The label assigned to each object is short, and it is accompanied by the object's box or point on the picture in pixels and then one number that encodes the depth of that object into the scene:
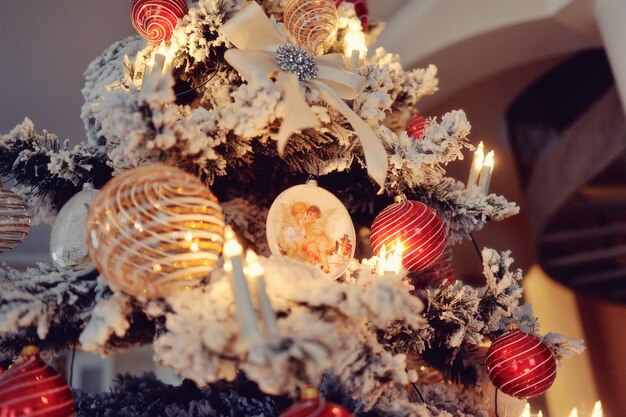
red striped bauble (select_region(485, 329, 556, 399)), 0.72
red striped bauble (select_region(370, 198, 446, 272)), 0.72
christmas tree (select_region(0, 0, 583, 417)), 0.51
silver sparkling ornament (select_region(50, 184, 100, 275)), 0.72
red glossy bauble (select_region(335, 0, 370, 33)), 1.03
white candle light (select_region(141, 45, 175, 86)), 0.58
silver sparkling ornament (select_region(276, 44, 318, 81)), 0.71
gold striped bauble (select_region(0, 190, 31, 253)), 0.73
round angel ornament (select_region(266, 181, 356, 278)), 0.70
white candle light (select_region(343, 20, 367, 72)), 0.80
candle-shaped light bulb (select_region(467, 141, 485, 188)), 0.84
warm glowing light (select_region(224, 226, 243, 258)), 0.48
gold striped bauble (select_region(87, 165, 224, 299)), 0.52
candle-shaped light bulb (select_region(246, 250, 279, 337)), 0.48
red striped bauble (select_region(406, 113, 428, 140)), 0.95
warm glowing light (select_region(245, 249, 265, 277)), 0.49
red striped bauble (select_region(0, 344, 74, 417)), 0.55
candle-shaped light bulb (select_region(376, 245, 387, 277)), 0.66
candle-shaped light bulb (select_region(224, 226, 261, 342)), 0.47
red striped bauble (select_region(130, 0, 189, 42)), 0.76
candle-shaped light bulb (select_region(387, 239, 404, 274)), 0.63
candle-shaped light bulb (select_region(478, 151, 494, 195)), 0.83
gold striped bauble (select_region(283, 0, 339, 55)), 0.75
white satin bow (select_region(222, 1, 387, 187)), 0.67
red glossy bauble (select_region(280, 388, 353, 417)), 0.52
